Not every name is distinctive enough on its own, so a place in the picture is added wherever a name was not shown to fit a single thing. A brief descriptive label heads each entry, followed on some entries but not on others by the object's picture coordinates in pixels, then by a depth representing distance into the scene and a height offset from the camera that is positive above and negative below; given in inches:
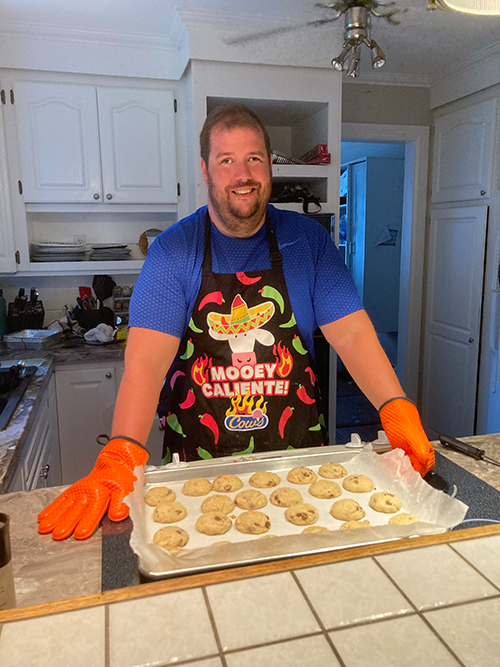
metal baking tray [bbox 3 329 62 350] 110.0 -18.2
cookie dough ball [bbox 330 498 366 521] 39.8 -20.1
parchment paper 29.1 -17.6
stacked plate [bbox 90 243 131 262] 117.3 +0.1
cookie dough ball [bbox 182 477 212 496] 42.7 -19.4
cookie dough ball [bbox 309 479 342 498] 43.1 -19.9
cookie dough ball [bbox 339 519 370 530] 37.8 -20.0
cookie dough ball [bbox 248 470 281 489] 44.2 -19.6
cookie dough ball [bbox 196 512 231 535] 38.3 -20.2
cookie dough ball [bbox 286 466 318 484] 45.0 -19.5
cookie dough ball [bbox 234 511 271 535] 38.3 -20.2
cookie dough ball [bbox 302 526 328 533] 37.8 -20.3
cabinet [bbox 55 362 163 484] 105.7 -32.9
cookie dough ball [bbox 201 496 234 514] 40.4 -19.7
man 57.8 -6.9
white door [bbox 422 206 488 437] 127.6 -18.4
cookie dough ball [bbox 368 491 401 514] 39.4 -19.4
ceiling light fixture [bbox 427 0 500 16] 38.9 +18.1
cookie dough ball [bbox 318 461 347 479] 45.4 -19.3
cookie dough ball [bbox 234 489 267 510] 41.3 -19.8
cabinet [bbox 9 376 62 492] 66.7 -30.4
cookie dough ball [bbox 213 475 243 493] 43.2 -19.4
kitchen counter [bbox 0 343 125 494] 56.1 -21.4
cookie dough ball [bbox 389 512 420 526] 36.3 -18.9
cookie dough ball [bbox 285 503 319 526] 40.0 -20.4
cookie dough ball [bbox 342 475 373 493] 42.6 -19.3
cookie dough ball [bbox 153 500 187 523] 39.0 -19.6
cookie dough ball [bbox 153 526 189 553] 35.6 -19.9
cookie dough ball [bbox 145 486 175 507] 40.8 -19.2
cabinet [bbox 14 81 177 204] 106.7 +23.0
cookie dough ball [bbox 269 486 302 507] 42.1 -20.0
